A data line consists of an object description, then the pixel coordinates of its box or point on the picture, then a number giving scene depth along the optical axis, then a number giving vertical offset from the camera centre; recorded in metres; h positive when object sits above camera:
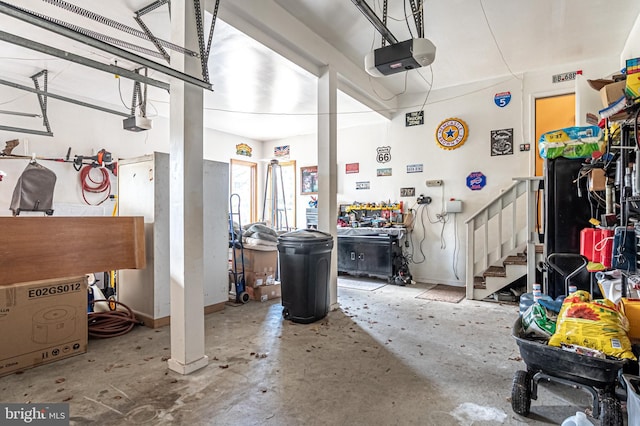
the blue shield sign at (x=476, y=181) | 5.70 +0.48
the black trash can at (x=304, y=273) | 3.78 -0.71
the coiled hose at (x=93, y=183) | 5.55 +0.48
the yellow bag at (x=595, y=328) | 1.70 -0.63
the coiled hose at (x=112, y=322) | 3.39 -1.16
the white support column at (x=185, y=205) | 2.59 +0.04
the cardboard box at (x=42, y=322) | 2.62 -0.91
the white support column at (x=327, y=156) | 4.39 +0.70
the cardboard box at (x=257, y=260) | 4.80 -0.71
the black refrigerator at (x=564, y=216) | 3.20 -0.07
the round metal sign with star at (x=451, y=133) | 5.84 +1.33
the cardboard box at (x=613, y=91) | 2.67 +0.93
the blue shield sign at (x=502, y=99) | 5.47 +1.79
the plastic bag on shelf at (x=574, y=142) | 3.15 +0.63
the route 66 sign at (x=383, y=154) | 6.71 +1.11
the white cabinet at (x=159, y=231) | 3.71 -0.24
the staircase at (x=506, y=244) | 4.51 -0.50
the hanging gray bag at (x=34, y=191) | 4.10 +0.25
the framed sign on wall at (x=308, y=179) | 7.96 +0.73
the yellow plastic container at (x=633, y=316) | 1.87 -0.60
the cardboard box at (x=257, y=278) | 4.83 -0.97
